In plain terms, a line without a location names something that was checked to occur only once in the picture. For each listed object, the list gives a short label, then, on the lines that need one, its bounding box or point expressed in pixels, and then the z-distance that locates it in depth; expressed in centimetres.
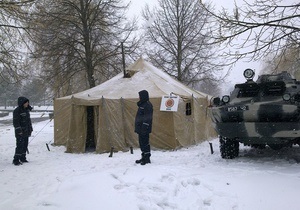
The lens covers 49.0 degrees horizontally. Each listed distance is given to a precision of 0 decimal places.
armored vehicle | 706
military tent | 1185
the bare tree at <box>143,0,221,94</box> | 2398
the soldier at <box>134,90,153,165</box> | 793
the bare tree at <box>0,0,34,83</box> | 841
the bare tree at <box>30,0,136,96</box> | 1889
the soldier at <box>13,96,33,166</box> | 939
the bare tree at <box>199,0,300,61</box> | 729
